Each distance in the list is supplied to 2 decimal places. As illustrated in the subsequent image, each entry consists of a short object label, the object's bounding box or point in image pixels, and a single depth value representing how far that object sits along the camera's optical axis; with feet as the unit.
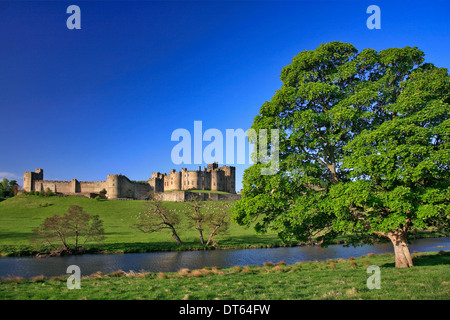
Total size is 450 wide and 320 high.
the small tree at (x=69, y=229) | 112.16
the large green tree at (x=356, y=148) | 44.21
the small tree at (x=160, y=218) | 136.15
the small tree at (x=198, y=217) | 136.46
